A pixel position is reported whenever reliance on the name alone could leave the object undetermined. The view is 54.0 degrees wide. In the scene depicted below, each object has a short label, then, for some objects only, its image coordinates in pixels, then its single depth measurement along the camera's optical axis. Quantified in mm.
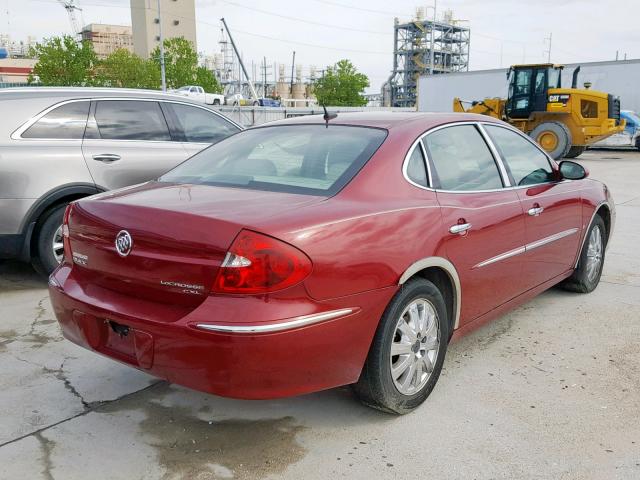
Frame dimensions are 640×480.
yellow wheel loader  18875
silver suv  5113
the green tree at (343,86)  85062
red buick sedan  2502
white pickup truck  53625
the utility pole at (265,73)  127212
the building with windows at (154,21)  118750
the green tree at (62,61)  56438
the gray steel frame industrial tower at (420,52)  98875
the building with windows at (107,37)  152875
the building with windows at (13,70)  107688
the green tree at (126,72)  68438
